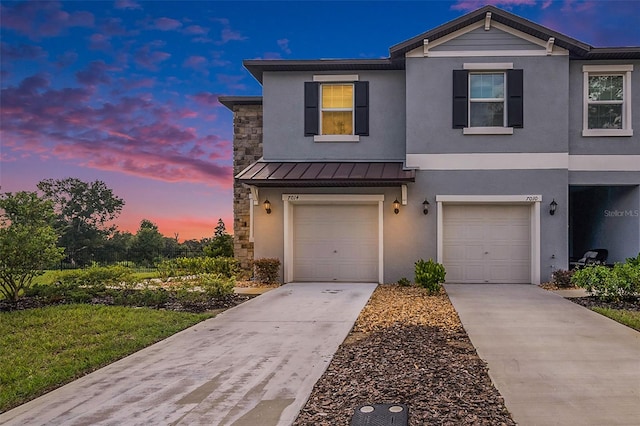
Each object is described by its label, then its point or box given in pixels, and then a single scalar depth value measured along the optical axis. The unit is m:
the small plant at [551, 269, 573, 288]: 12.37
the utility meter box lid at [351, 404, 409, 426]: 3.89
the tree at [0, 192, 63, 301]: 9.91
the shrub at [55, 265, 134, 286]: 10.74
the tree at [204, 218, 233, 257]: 17.20
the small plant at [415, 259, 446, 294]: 11.23
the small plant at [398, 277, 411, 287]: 13.11
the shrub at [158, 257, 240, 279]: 14.45
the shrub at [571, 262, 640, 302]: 9.96
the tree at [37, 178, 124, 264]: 21.89
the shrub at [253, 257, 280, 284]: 13.40
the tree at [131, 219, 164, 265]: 22.53
